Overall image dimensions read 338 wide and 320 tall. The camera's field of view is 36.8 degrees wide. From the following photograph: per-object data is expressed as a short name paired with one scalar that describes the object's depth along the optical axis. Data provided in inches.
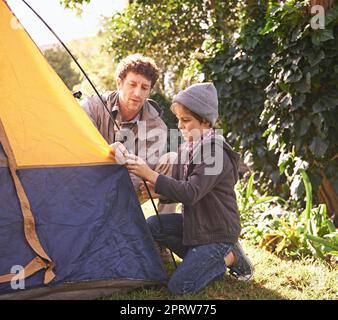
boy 105.3
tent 97.0
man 134.3
